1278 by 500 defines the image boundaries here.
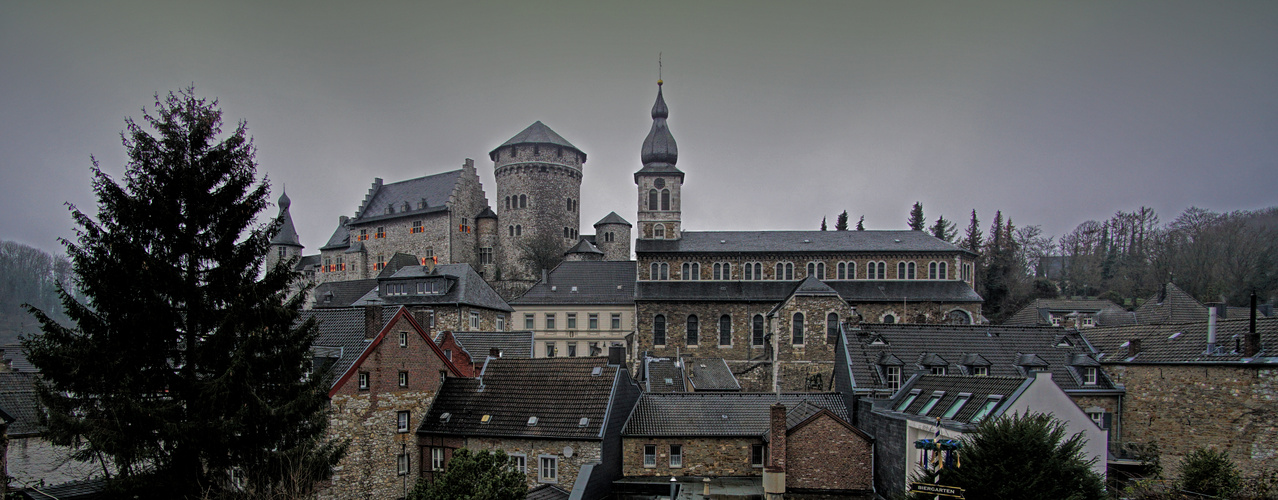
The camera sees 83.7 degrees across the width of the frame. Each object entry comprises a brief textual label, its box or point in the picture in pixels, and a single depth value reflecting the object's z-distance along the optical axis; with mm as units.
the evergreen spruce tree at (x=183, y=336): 12594
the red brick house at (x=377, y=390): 20141
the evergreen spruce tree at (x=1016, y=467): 12523
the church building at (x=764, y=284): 44250
